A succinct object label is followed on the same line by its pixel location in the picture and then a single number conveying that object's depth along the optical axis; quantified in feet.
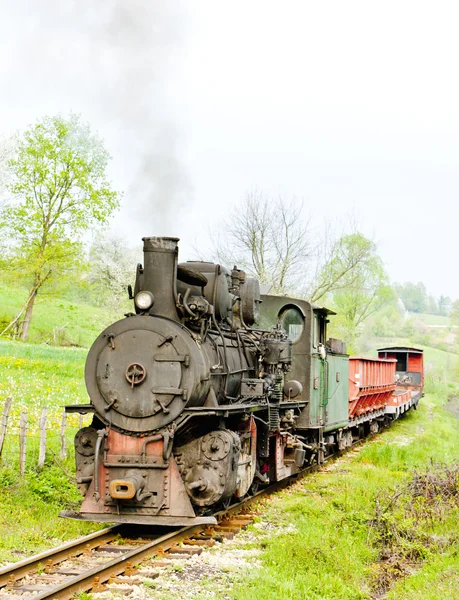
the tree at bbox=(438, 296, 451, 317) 621.10
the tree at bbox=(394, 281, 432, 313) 628.28
